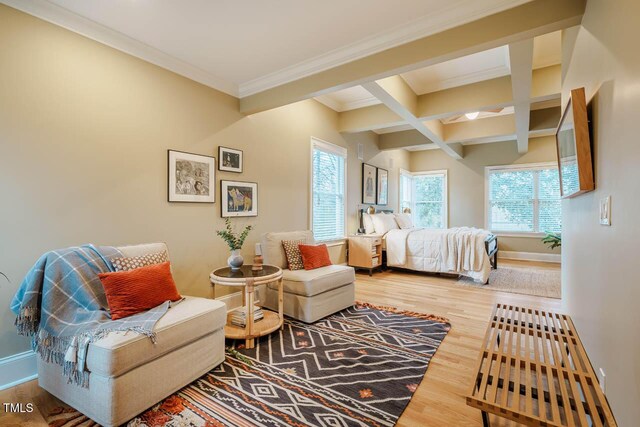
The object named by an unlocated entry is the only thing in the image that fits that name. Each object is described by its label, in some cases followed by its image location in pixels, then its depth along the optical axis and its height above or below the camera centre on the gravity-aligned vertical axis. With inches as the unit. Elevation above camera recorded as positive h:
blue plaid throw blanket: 66.7 -25.1
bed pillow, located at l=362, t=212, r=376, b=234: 229.9 -8.5
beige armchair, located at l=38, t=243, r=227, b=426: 62.4 -36.1
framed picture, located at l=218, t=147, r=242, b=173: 131.9 +23.4
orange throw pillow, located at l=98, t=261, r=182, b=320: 76.1 -20.9
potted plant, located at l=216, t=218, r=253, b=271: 112.0 -14.3
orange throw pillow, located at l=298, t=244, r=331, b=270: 137.9 -20.6
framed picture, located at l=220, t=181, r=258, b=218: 134.0 +6.2
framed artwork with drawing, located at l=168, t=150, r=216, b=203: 115.3 +13.7
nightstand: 208.7 -27.0
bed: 189.0 -24.9
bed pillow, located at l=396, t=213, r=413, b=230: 257.0 -6.7
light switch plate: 50.8 +0.7
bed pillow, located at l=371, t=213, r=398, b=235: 229.8 -7.7
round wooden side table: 99.9 -28.4
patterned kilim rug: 67.2 -45.2
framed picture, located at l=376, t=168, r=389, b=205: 257.7 +22.8
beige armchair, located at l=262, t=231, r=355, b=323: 121.2 -31.9
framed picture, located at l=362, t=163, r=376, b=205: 234.8 +22.9
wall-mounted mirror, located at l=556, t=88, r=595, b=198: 60.3 +14.7
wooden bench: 48.2 -30.9
